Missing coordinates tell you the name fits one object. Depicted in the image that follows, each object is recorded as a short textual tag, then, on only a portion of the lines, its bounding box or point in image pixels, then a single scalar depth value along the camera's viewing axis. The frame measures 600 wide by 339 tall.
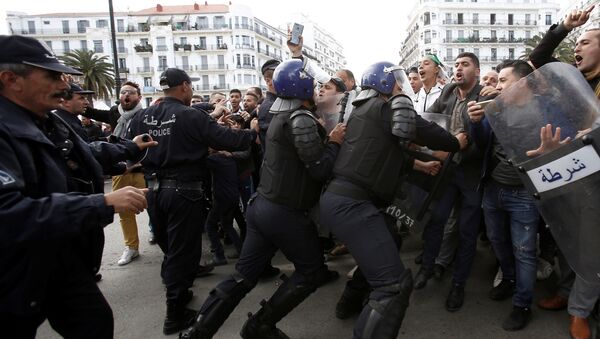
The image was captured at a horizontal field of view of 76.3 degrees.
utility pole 12.10
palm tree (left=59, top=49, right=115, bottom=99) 30.97
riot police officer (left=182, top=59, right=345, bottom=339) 2.63
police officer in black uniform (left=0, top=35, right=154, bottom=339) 1.48
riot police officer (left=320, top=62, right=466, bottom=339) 2.34
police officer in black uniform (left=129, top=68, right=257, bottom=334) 3.20
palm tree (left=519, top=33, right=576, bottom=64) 27.63
